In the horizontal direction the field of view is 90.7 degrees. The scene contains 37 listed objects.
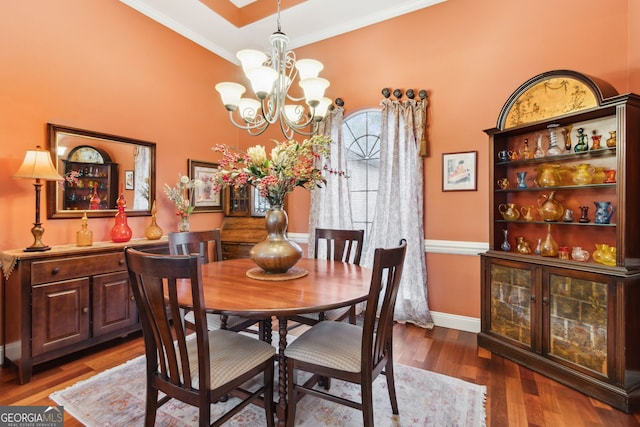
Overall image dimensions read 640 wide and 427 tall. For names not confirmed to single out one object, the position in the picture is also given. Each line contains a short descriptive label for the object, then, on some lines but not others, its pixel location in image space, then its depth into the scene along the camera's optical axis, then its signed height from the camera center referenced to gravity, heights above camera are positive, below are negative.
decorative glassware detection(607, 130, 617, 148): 2.17 +0.51
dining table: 1.41 -0.41
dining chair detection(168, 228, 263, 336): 2.09 -0.30
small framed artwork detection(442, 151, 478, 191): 3.03 +0.42
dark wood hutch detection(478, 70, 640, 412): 1.98 -0.18
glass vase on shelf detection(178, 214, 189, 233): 3.44 -0.11
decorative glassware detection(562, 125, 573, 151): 2.46 +0.60
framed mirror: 2.67 +0.38
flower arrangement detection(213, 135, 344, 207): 1.88 +0.27
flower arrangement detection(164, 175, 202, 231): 3.45 +0.18
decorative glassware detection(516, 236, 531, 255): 2.61 -0.27
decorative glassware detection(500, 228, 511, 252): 2.71 -0.26
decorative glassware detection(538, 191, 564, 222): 2.46 +0.04
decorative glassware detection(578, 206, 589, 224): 2.32 +0.00
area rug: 1.80 -1.18
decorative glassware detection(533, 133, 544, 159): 2.57 +0.53
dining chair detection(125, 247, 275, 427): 1.24 -0.67
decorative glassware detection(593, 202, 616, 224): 2.21 +0.01
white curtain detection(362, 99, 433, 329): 3.20 +0.15
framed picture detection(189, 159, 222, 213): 3.92 +0.32
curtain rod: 3.21 +1.26
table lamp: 2.26 +0.29
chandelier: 1.98 +0.84
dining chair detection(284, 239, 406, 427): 1.47 -0.70
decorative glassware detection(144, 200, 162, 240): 3.16 -0.17
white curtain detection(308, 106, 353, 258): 3.64 +0.23
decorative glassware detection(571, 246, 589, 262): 2.28 -0.29
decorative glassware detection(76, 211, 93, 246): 2.62 -0.19
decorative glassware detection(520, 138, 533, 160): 2.66 +0.52
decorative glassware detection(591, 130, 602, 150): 2.29 +0.53
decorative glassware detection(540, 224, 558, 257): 2.44 -0.26
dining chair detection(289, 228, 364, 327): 2.21 -0.33
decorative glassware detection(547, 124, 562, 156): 2.47 +0.56
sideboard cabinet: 2.19 -0.68
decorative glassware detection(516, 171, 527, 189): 2.67 +0.29
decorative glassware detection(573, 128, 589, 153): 2.33 +0.52
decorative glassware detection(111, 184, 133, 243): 2.91 -0.14
